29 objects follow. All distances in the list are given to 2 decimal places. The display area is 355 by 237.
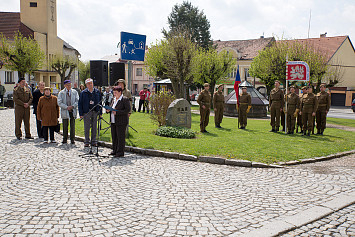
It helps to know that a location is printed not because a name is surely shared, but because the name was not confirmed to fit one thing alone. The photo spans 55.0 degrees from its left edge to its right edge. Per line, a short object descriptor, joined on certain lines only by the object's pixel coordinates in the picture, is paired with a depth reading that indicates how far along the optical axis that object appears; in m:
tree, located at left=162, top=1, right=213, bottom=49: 56.53
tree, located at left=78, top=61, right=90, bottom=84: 77.62
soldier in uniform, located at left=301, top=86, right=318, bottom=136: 13.80
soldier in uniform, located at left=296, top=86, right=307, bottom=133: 14.15
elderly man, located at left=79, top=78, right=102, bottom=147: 10.67
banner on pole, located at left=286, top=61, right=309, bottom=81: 14.58
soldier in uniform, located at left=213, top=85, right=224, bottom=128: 15.09
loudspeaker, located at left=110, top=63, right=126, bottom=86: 14.70
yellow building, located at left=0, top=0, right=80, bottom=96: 51.59
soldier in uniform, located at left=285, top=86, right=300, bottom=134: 13.95
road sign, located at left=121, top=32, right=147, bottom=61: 12.85
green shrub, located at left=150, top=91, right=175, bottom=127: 14.39
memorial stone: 13.45
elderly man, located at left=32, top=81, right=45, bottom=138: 12.30
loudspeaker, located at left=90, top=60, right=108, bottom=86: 14.33
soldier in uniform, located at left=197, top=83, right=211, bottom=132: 14.23
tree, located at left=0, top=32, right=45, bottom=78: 35.56
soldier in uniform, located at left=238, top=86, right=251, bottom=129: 15.81
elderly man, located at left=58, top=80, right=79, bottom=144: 11.32
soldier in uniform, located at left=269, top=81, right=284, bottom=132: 14.45
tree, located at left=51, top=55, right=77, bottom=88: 52.38
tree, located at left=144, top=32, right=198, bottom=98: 23.70
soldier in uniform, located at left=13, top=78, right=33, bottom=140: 12.05
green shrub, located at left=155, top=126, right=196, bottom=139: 12.47
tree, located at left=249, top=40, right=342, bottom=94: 26.31
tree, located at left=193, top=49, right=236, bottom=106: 34.66
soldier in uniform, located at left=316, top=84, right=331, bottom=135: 14.55
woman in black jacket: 9.35
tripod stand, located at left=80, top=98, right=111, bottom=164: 8.98
